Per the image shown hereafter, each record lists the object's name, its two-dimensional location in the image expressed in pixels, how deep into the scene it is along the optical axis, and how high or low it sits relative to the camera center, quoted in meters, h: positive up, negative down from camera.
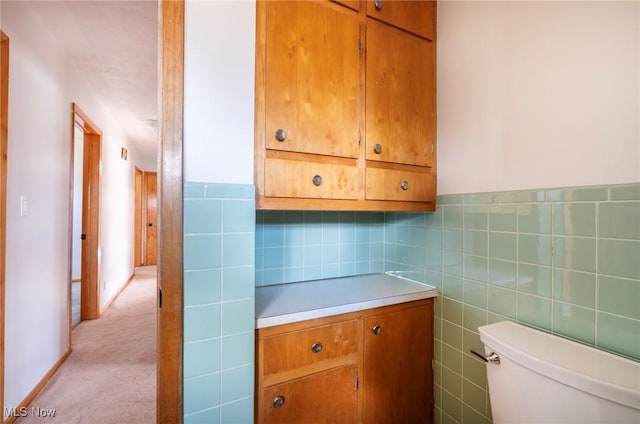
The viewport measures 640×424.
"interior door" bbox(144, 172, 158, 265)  5.99 -0.12
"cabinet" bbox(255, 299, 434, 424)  1.06 -0.65
